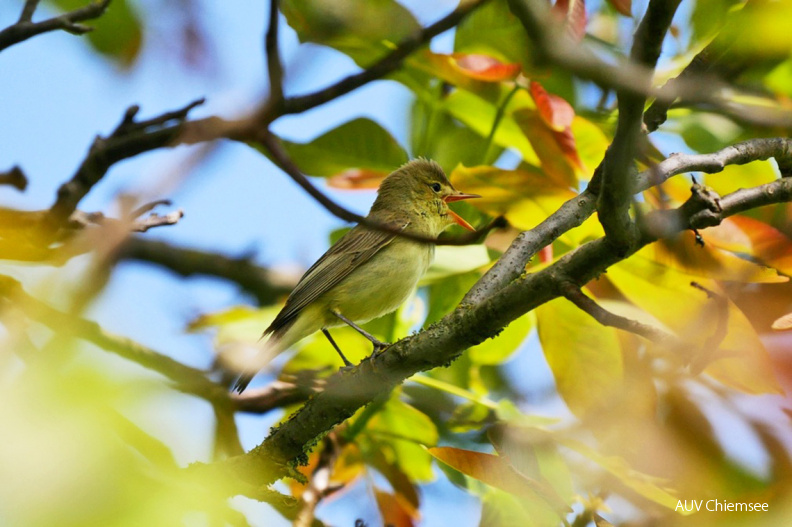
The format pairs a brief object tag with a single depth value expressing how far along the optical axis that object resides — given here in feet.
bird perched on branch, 25.89
